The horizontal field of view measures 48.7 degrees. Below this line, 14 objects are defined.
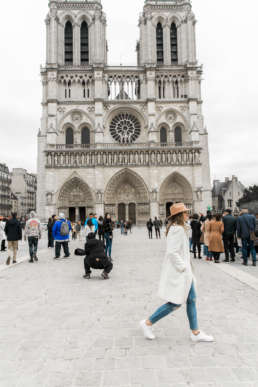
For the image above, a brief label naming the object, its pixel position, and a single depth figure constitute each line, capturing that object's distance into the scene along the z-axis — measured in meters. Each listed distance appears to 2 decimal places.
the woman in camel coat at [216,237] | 8.22
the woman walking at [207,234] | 8.52
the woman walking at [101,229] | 9.39
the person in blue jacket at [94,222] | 9.01
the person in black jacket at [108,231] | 8.73
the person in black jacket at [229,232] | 8.51
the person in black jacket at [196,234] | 9.27
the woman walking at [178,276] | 2.87
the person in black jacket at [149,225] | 16.68
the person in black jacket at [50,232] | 12.93
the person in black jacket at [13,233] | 8.32
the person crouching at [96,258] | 6.39
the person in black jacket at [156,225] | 16.82
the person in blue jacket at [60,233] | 9.26
